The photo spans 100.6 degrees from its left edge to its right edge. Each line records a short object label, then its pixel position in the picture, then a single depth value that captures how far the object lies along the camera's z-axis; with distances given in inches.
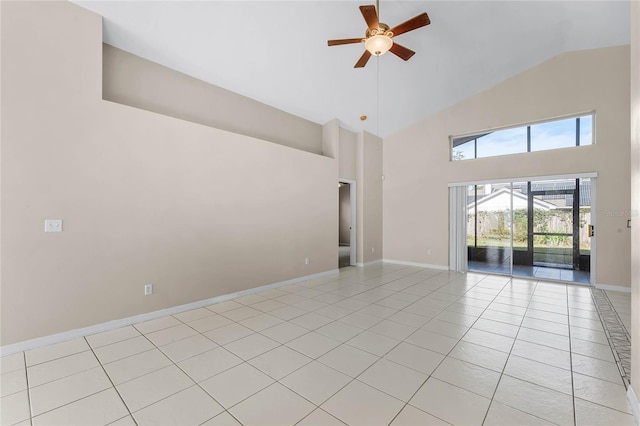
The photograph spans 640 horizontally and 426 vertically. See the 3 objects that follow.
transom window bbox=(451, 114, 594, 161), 202.4
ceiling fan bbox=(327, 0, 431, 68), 106.1
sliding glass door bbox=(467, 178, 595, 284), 208.1
